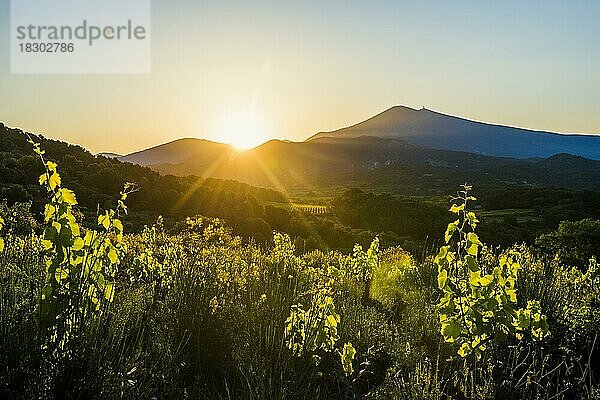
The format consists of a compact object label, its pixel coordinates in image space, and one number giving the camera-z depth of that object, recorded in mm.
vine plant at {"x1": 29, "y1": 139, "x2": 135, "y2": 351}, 2918
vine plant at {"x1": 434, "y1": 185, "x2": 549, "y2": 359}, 4004
